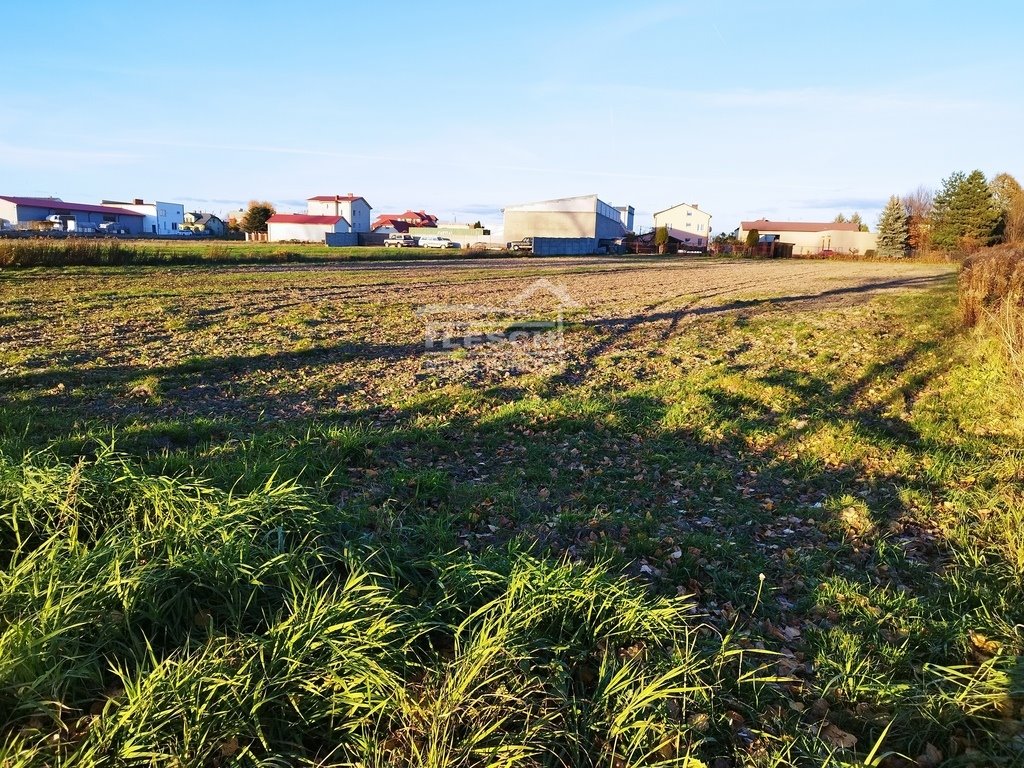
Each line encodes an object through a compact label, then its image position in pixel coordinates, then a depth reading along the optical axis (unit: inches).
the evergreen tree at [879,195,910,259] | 2847.0
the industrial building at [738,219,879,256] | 3452.8
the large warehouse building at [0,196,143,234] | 3326.8
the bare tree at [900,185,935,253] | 2795.3
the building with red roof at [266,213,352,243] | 3294.8
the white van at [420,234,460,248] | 2928.2
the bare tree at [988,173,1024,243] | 2163.1
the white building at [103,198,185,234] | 3998.5
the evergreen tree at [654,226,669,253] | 3078.2
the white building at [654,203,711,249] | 4207.7
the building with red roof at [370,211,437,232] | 4264.3
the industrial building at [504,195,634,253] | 3179.1
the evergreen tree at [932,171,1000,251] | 2500.0
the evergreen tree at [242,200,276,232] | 3400.6
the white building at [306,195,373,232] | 3924.7
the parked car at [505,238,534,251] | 2575.5
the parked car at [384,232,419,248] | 2901.1
